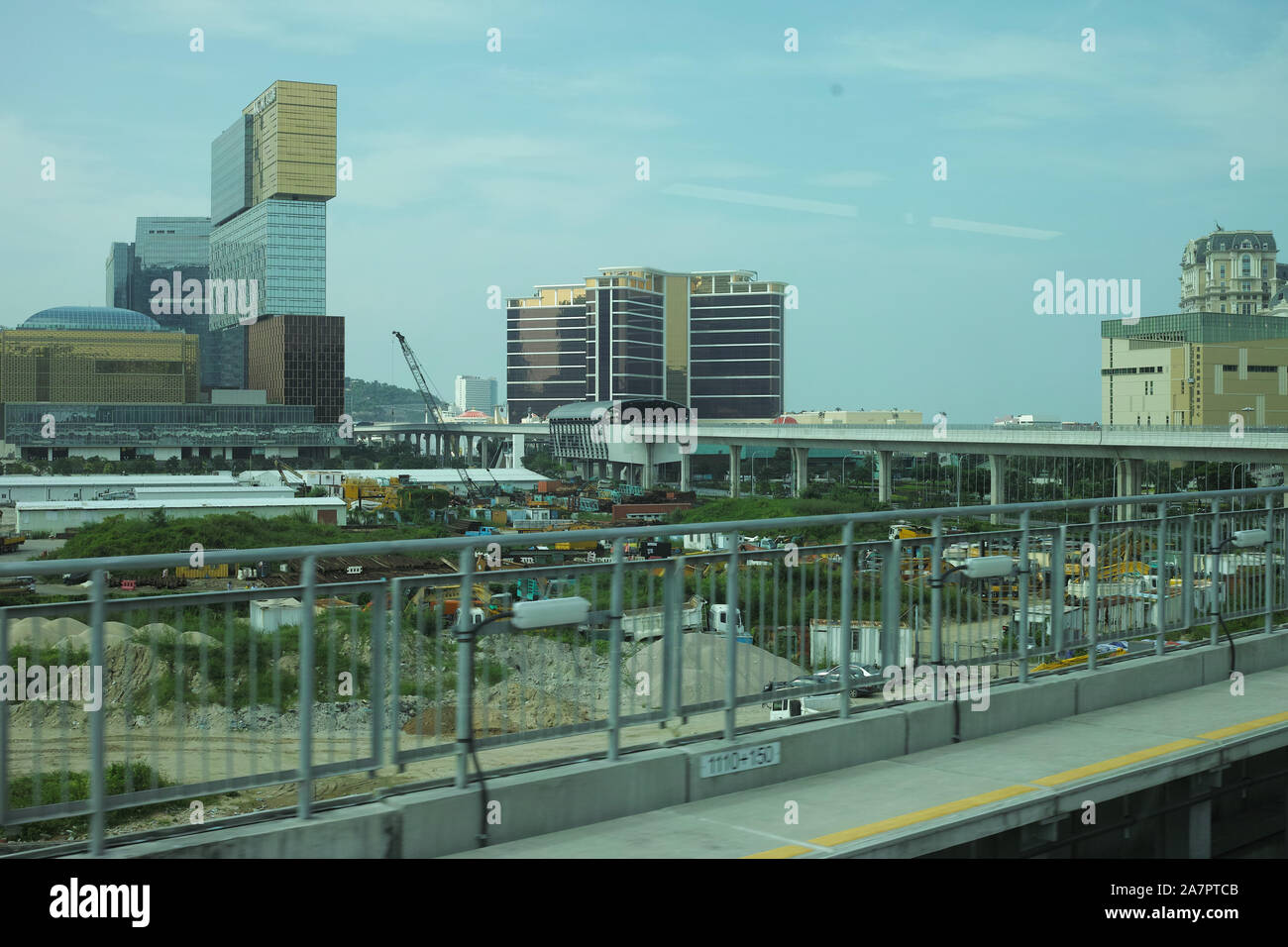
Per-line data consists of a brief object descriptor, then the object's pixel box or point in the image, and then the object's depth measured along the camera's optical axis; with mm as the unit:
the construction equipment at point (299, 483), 115500
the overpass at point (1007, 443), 55156
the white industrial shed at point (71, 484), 101500
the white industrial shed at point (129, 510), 78000
